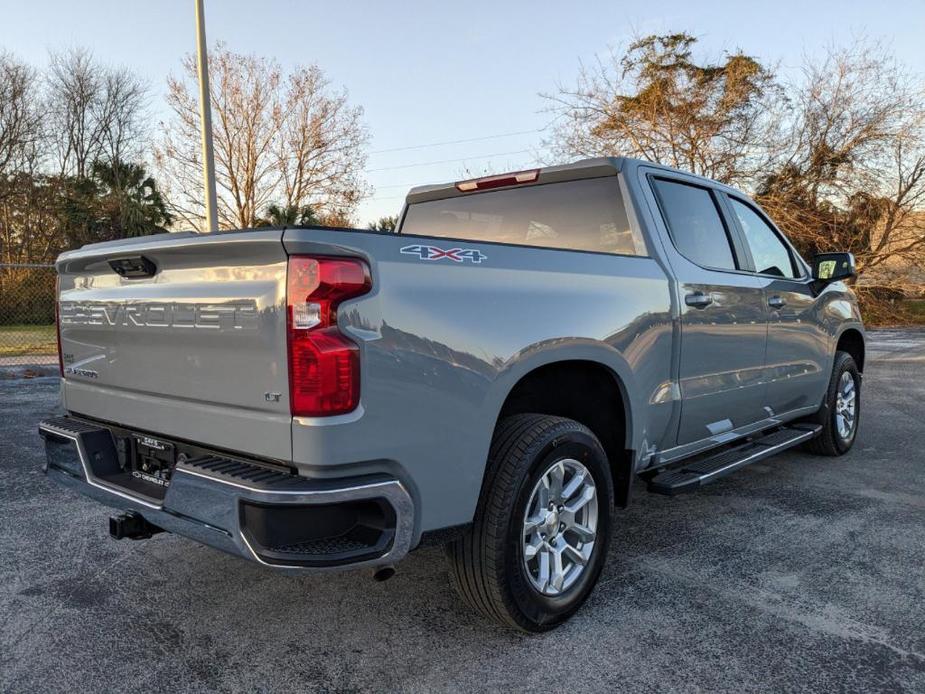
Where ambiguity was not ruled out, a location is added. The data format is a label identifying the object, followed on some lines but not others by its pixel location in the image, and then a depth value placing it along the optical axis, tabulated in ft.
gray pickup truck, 6.90
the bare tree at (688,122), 64.90
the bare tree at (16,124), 87.45
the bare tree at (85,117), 103.91
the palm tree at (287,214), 85.15
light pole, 34.50
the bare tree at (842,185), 65.16
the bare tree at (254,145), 82.74
